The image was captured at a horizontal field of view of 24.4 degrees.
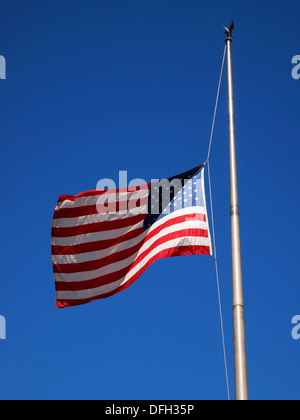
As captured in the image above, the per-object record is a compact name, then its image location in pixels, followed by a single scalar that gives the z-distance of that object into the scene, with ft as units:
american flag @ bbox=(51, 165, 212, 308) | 62.13
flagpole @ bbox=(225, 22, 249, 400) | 44.19
